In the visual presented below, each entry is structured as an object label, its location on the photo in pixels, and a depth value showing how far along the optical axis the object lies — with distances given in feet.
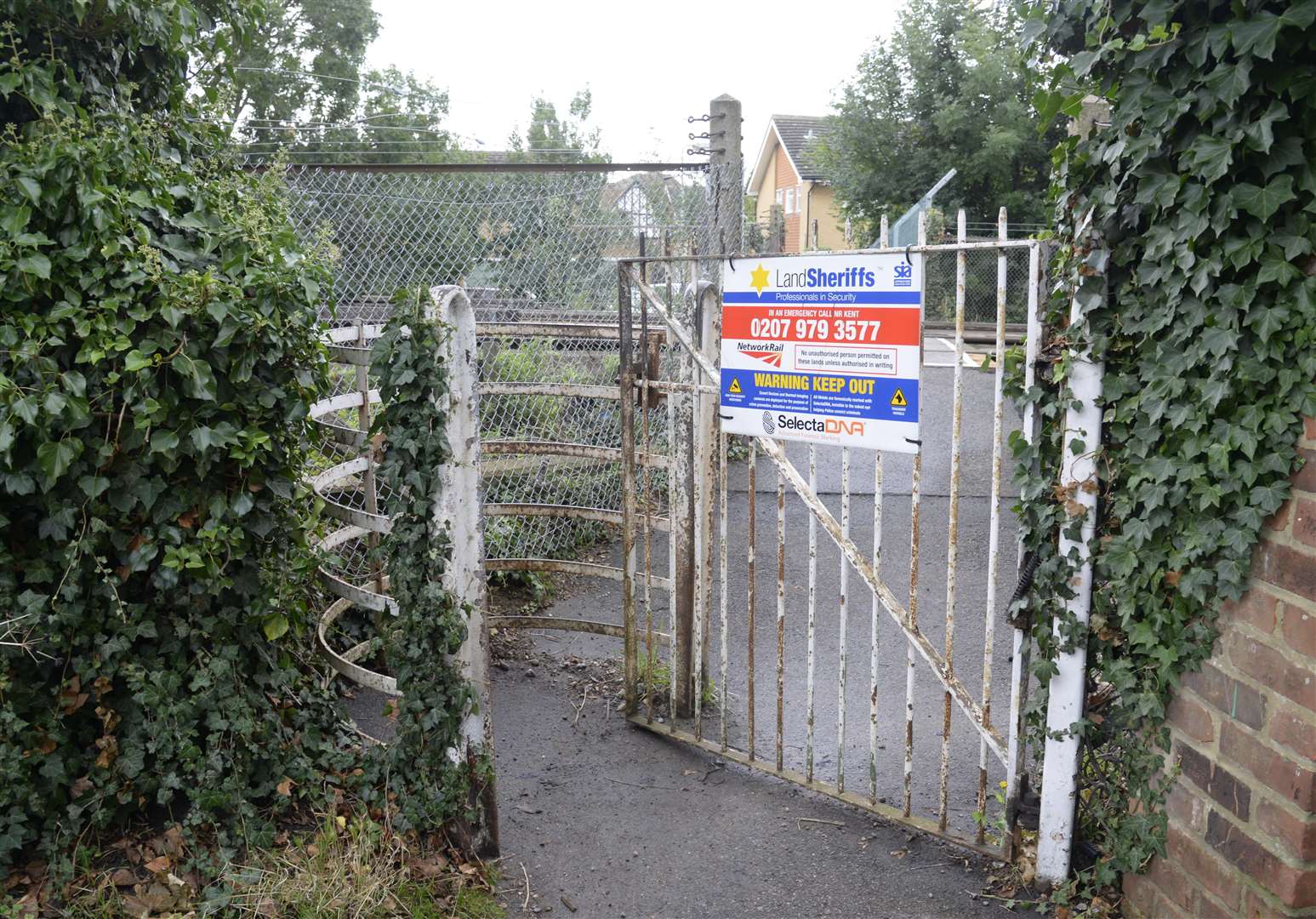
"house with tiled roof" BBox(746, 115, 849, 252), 119.51
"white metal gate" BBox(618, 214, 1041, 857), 11.78
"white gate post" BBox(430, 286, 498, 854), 11.43
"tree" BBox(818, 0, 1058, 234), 72.69
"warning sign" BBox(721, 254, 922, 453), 11.53
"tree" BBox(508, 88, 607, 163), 82.94
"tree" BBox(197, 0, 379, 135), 90.38
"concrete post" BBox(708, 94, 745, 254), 24.53
